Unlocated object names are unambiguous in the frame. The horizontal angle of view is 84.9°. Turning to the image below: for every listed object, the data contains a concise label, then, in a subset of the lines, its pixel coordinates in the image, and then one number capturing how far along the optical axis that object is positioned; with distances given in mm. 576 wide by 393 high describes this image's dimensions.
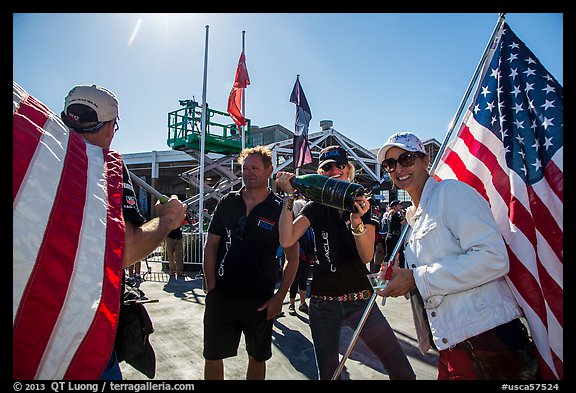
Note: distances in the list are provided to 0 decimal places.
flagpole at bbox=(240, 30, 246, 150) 9414
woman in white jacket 1540
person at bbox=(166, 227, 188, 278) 9109
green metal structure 11641
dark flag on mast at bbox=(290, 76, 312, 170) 8883
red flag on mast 9273
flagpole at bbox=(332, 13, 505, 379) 2230
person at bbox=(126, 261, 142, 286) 8453
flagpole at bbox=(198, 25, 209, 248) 9266
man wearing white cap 1166
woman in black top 2401
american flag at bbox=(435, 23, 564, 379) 1728
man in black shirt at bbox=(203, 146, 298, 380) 2621
